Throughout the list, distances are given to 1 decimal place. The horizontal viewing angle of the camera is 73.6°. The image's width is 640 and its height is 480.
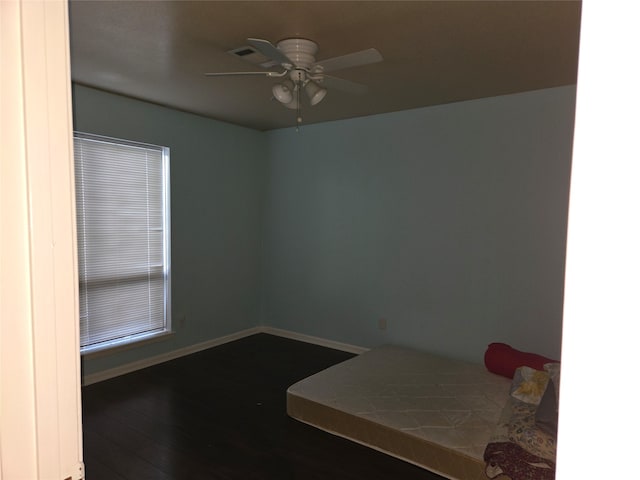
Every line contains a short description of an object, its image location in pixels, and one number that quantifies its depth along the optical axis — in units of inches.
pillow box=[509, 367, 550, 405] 108.0
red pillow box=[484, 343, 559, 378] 130.6
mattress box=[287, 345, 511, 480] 99.3
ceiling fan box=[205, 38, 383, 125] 87.7
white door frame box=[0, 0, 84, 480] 25.7
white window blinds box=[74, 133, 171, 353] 145.1
